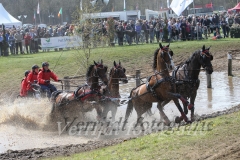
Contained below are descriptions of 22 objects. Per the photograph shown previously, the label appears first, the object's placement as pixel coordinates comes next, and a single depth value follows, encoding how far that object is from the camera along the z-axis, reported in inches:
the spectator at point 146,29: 1392.7
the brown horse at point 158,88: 517.7
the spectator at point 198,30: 1348.4
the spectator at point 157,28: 1366.9
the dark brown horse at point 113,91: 557.9
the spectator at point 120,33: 1358.3
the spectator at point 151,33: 1397.6
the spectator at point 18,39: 1360.7
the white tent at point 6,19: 1728.5
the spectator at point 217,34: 1318.4
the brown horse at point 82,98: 562.3
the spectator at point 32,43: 1389.0
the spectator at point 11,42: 1359.5
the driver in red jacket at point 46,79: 640.4
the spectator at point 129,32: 1372.3
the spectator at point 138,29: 1392.7
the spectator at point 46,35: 1409.9
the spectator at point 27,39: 1367.9
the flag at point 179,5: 1357.9
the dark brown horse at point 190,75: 531.2
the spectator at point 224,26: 1342.6
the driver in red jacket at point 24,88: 674.0
